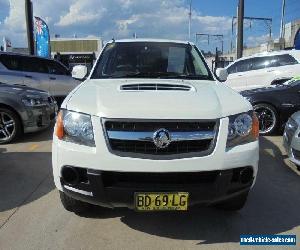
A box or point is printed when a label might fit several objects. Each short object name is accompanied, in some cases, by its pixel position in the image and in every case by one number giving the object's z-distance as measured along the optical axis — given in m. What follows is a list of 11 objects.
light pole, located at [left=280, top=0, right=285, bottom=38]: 28.38
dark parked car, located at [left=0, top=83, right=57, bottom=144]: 4.73
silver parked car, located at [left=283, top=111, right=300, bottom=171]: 3.43
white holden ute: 2.04
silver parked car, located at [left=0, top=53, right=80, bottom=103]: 6.98
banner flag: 12.76
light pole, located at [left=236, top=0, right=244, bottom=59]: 13.52
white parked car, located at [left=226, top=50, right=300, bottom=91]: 7.77
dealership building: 27.21
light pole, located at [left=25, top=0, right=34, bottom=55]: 11.51
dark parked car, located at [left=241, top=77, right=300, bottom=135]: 5.17
